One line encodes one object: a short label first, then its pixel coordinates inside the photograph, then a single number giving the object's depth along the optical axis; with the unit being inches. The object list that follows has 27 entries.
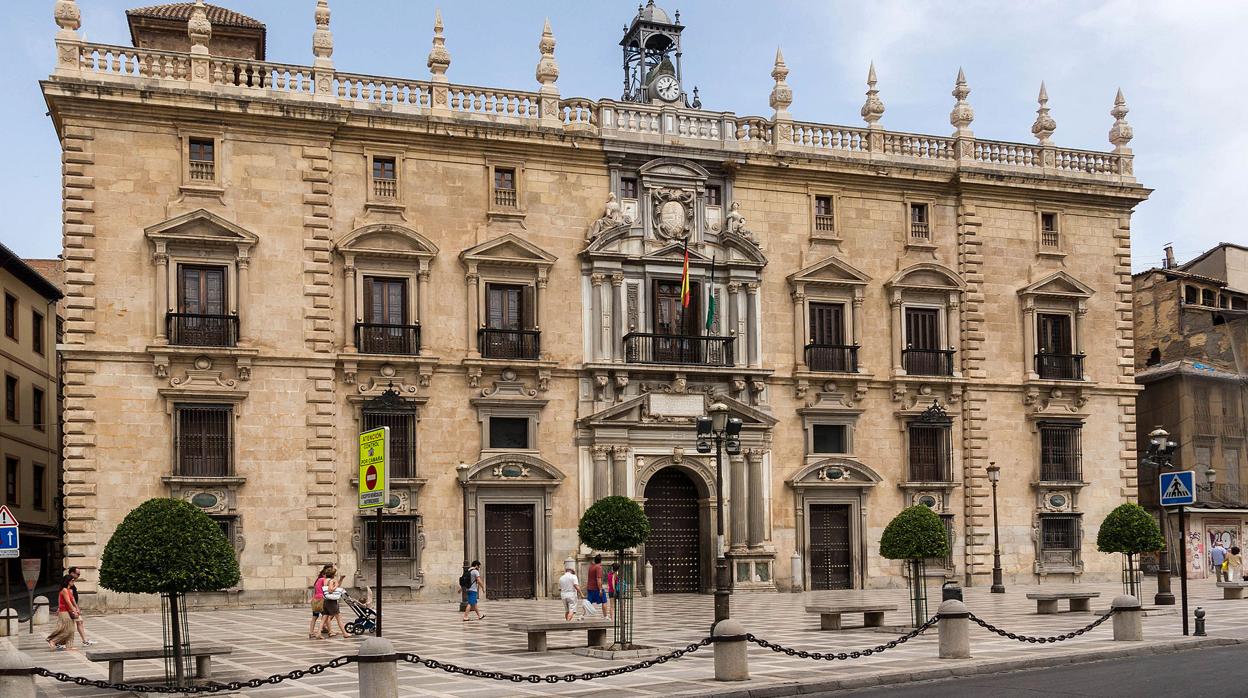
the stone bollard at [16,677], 519.2
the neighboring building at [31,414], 1656.0
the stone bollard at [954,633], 720.3
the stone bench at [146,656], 627.8
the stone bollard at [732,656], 640.4
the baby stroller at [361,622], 911.7
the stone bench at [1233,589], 1221.1
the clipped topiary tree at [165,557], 623.8
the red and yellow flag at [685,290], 1308.6
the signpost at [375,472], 573.0
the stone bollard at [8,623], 911.7
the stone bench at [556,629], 770.2
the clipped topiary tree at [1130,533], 1096.2
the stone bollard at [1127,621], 806.5
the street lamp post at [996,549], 1331.2
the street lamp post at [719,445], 829.8
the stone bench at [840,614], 909.8
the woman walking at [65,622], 845.2
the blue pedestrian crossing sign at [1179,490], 850.1
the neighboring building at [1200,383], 1660.9
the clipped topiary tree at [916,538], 920.3
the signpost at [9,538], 804.6
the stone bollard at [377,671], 543.5
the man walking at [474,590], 1035.3
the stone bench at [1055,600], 1015.0
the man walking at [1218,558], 1454.5
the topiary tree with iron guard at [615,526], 930.7
